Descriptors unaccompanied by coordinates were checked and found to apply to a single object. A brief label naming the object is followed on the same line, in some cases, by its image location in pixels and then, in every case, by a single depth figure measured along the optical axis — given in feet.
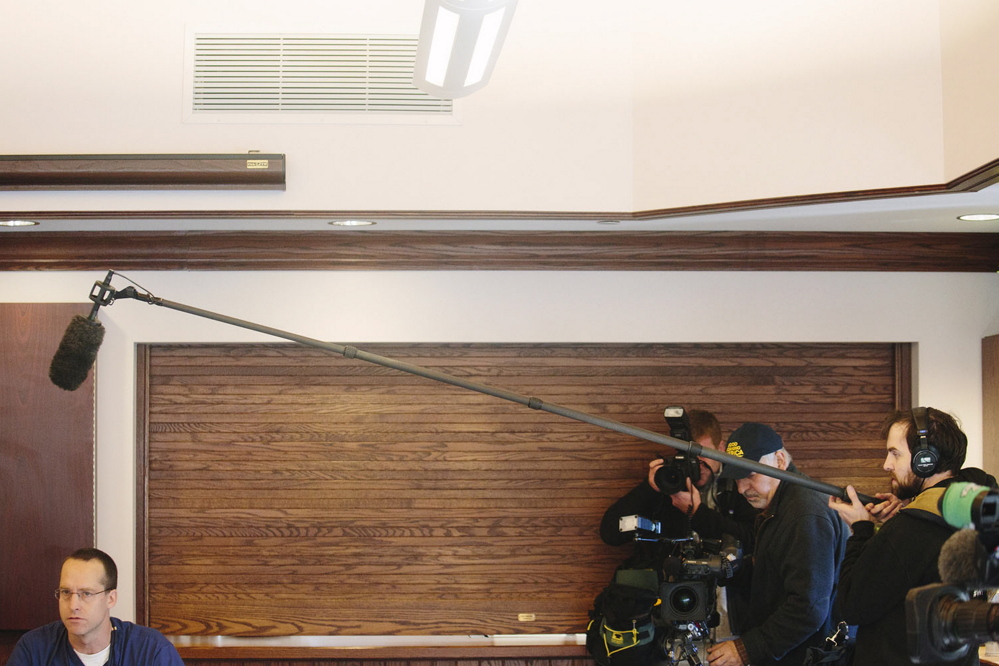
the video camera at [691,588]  11.07
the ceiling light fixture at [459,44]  7.16
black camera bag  11.96
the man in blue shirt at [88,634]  9.88
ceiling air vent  11.82
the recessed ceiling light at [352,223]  12.25
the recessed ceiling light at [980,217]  11.96
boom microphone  8.41
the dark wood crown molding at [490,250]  13.34
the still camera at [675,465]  11.94
